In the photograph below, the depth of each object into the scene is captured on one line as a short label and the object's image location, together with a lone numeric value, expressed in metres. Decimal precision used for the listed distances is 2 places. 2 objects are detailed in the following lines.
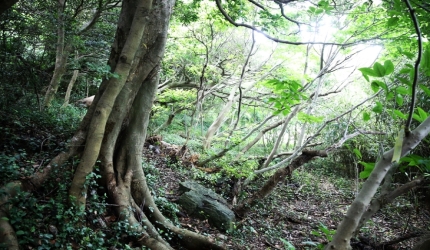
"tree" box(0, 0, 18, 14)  2.47
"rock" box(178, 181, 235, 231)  5.64
